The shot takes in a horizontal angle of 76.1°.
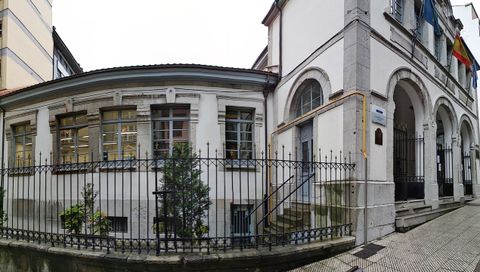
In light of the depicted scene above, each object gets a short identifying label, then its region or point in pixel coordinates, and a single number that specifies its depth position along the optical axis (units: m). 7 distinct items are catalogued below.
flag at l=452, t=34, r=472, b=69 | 11.26
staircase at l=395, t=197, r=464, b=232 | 6.61
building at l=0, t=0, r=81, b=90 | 16.70
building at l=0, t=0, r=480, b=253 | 6.39
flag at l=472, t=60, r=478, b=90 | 14.76
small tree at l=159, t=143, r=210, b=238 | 5.24
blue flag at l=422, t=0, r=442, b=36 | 9.06
